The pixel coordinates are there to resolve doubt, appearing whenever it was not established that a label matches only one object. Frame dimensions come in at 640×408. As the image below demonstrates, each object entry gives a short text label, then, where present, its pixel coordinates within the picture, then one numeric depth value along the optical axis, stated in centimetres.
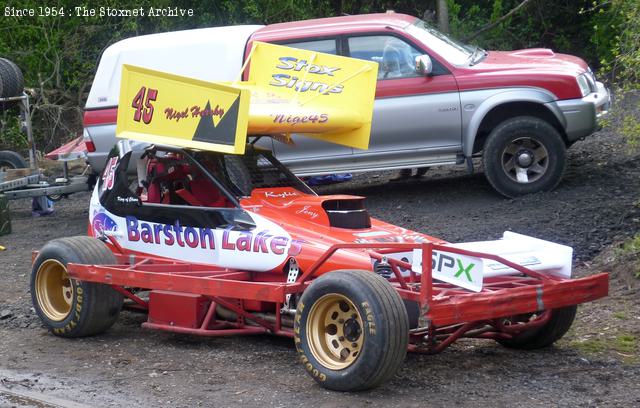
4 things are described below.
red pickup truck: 1171
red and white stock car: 630
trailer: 1422
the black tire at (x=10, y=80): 1478
